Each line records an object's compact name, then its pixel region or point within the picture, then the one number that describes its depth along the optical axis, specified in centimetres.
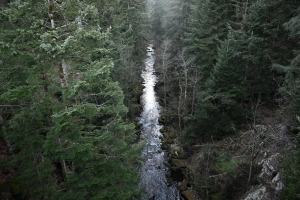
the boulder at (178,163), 1796
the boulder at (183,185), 1616
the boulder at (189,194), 1526
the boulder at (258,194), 1124
